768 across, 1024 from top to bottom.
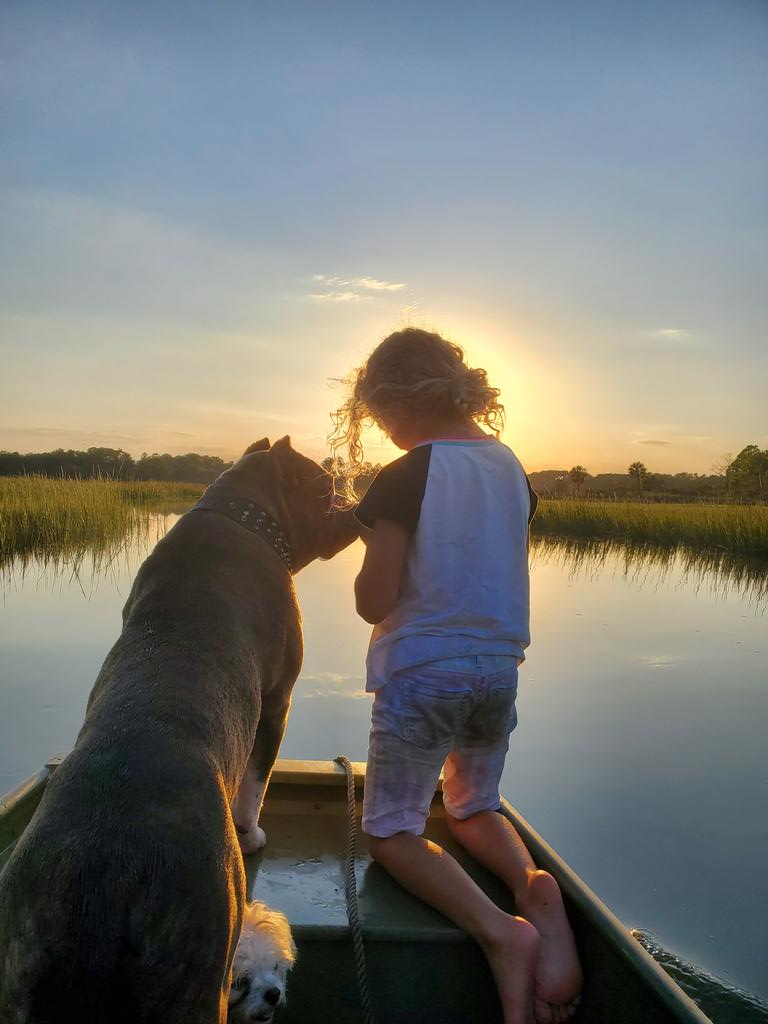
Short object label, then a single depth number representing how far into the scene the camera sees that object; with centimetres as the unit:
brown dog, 147
